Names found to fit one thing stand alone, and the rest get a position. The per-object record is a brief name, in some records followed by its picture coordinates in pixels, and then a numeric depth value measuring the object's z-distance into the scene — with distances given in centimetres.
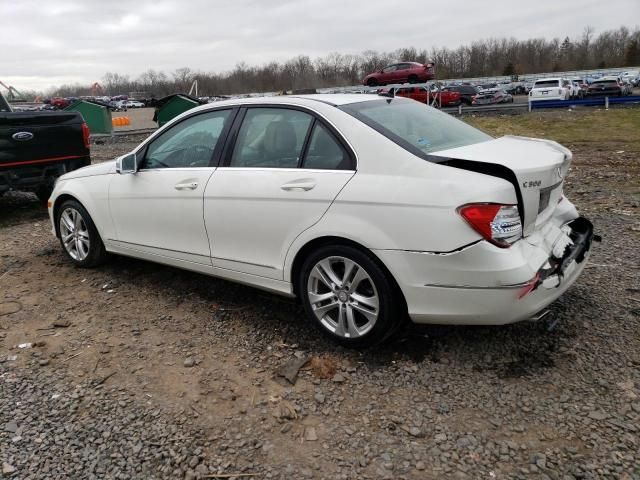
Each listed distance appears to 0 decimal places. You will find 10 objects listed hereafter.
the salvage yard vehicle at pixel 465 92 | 3344
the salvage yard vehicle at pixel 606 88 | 3108
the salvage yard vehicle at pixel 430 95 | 2584
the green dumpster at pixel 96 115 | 2208
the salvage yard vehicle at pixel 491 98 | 3472
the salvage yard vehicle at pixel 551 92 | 2766
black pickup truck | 687
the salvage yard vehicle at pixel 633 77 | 4281
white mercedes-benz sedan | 288
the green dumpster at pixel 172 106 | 1744
